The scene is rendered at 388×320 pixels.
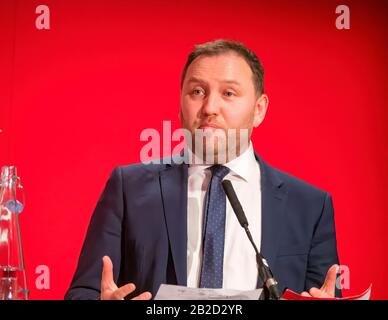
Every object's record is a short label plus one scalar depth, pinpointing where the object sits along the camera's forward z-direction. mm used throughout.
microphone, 4268
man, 4576
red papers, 4238
